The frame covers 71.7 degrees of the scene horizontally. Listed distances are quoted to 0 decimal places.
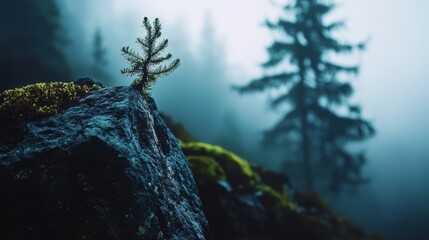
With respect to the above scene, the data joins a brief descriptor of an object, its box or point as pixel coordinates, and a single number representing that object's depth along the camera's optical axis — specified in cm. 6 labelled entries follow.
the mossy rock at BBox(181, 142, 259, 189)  795
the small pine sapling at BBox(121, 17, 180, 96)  372
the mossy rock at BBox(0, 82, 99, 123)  335
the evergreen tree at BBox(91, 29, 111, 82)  4006
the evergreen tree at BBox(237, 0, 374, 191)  1841
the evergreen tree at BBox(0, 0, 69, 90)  2112
